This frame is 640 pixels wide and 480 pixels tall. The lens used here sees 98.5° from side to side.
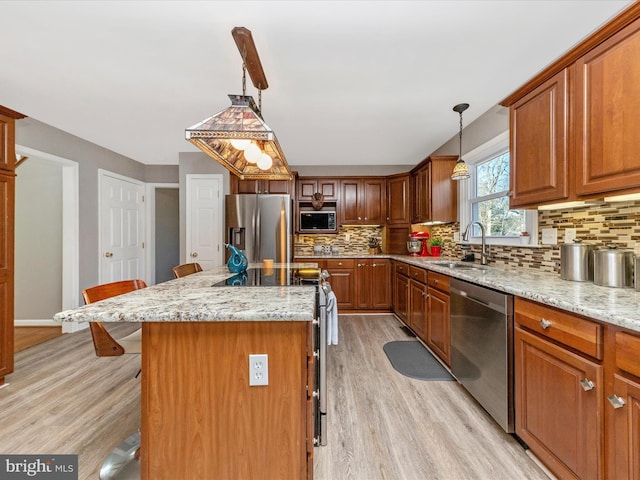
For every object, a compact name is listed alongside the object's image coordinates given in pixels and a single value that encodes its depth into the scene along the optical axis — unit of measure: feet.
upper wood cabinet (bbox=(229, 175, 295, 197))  13.84
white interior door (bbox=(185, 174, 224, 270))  13.61
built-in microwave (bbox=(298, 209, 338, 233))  15.05
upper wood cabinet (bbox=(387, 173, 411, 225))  14.25
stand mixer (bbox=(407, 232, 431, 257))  12.99
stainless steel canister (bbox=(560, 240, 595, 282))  5.43
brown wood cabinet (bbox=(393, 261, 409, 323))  11.43
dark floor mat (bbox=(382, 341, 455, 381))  7.62
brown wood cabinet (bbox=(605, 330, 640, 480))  3.12
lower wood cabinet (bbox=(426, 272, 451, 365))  7.63
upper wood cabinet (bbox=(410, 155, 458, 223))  11.20
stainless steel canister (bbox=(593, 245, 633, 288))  4.75
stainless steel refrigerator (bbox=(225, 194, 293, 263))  12.84
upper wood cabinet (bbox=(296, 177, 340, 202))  15.28
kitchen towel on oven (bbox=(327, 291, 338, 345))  5.75
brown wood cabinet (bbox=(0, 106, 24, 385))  7.18
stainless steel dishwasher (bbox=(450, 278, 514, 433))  5.16
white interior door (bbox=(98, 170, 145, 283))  12.86
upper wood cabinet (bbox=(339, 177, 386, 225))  15.28
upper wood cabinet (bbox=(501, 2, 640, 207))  4.11
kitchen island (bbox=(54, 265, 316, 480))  3.53
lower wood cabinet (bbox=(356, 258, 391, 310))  13.91
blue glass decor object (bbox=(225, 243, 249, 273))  7.11
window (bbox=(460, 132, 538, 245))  8.33
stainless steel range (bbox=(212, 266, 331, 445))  5.06
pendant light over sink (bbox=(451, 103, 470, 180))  8.43
